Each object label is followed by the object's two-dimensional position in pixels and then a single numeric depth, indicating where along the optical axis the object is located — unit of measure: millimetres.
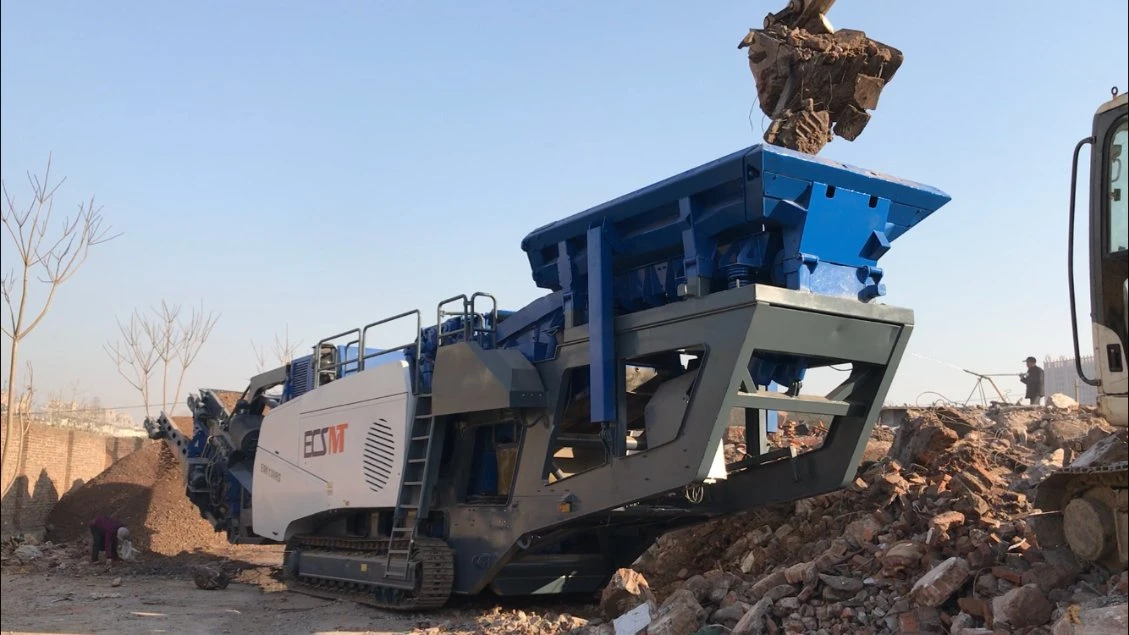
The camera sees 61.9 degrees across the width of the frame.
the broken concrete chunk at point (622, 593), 8578
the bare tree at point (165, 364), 28484
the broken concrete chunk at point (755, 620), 6391
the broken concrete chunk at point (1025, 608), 5113
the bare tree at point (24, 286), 13509
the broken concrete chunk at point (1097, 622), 4316
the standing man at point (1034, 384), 15039
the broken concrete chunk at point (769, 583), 6980
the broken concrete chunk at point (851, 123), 7402
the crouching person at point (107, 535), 15305
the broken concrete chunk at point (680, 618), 6922
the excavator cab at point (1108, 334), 4309
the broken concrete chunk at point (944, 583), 5797
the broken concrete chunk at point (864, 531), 7180
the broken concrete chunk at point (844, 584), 6520
